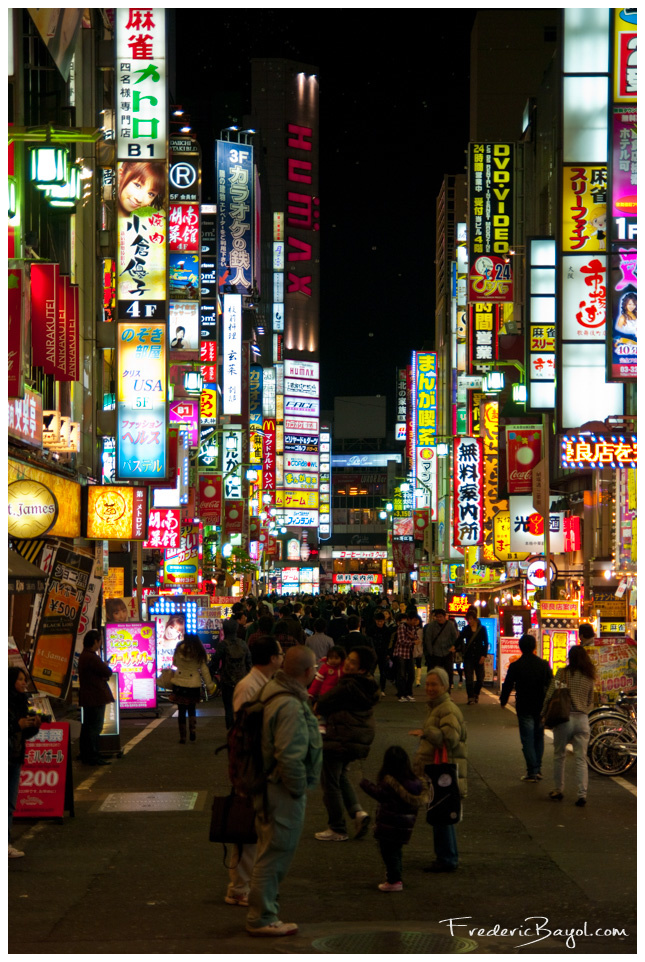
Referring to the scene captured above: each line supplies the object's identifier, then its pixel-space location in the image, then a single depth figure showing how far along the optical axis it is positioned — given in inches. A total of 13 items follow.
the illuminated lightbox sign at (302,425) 4028.1
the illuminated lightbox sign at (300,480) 4060.0
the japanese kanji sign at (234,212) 2358.5
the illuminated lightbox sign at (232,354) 1988.2
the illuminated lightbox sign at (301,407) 4074.8
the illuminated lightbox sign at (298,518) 4106.8
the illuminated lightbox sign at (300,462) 4013.3
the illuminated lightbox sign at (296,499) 4074.8
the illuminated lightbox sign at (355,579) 5068.9
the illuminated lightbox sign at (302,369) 4207.7
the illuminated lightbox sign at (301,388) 4153.5
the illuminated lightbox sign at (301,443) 4010.8
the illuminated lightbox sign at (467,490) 1801.2
